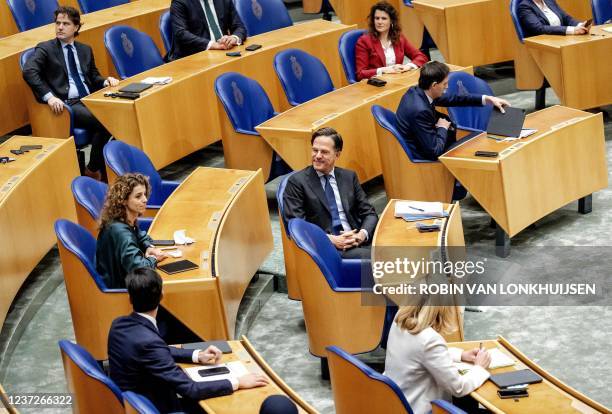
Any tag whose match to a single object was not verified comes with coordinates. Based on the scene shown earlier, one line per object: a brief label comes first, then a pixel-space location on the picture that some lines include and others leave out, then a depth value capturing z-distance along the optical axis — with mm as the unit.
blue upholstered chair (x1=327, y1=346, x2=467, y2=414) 8219
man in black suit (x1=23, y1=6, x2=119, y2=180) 15406
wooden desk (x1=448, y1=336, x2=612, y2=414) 8617
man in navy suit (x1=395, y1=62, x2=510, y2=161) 13656
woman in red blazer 16281
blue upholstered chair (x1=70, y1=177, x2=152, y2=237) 11883
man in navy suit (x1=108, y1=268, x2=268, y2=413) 8719
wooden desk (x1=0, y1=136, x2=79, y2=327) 12227
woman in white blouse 8789
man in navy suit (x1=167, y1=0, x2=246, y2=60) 17187
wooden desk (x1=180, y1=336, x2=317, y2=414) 8594
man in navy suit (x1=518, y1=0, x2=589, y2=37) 17189
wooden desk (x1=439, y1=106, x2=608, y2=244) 13234
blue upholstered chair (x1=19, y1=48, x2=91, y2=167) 15437
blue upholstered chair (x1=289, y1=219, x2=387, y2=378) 10805
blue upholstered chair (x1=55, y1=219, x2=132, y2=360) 10719
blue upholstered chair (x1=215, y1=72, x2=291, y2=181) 14875
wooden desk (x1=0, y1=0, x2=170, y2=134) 15945
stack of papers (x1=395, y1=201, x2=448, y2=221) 12020
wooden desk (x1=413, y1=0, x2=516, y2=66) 18687
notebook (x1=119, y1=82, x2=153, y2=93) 15023
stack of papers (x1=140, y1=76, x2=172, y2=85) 15437
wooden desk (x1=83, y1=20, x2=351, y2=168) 14875
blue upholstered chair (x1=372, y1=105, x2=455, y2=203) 13875
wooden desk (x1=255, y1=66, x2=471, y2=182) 14312
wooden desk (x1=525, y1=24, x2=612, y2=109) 16609
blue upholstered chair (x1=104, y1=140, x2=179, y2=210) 12859
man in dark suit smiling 12094
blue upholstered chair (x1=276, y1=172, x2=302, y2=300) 12109
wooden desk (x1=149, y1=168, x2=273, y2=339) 10570
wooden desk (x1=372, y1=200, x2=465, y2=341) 11141
